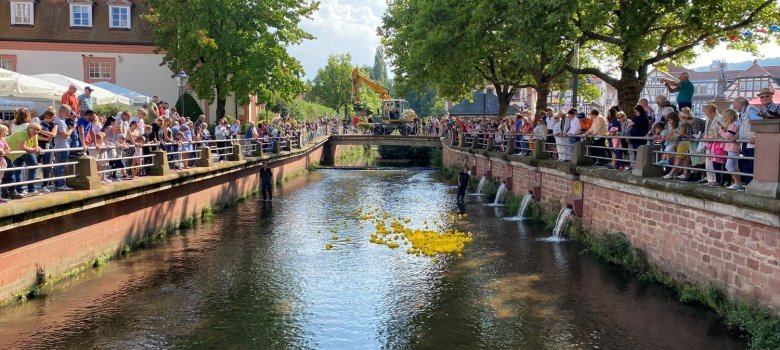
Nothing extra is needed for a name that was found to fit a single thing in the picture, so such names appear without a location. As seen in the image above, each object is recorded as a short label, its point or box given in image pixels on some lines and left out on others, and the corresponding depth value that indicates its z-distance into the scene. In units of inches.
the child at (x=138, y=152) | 634.0
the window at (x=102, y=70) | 1635.1
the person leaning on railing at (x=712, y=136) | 448.1
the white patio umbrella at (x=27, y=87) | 601.6
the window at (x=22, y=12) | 1615.4
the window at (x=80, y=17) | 1648.6
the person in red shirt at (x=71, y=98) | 554.9
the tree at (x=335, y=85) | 3587.6
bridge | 1988.2
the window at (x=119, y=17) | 1668.3
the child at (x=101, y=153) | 567.0
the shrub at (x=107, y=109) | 1156.6
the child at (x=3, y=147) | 416.6
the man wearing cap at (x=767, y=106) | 406.6
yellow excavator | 2203.5
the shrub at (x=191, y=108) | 1512.1
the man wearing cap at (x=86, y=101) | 604.4
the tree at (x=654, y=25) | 772.6
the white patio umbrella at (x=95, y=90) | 722.8
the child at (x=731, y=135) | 427.8
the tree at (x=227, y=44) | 1393.9
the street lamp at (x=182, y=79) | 956.6
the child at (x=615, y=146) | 630.5
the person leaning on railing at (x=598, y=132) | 672.4
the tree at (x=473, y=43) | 851.4
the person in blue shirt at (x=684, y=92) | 558.9
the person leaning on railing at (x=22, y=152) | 446.2
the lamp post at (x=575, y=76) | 849.7
